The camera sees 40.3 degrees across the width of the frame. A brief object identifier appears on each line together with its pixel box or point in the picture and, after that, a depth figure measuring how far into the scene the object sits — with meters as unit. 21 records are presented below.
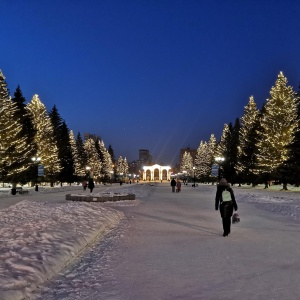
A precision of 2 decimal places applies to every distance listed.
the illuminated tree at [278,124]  47.47
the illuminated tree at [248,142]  59.84
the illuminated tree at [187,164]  157.30
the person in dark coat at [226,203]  11.44
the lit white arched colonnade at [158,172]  172.09
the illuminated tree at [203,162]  105.20
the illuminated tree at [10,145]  44.88
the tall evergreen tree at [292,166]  40.81
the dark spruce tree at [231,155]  73.31
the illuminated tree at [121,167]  176.38
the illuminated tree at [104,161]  118.96
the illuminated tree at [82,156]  94.55
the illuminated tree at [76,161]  82.07
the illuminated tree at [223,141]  83.43
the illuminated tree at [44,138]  62.06
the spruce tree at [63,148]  73.31
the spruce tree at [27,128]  54.84
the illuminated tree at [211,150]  100.84
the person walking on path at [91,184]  38.53
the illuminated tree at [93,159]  105.43
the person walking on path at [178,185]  45.09
